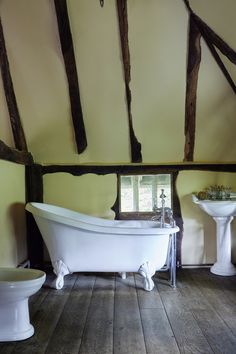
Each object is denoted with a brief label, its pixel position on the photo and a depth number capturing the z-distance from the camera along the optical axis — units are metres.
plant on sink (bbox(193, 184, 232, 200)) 4.04
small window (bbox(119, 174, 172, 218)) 4.38
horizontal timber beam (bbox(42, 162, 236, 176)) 4.30
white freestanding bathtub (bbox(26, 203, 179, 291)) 3.30
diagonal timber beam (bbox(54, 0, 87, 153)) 3.13
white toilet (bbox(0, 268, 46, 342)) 2.21
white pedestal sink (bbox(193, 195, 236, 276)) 3.82
